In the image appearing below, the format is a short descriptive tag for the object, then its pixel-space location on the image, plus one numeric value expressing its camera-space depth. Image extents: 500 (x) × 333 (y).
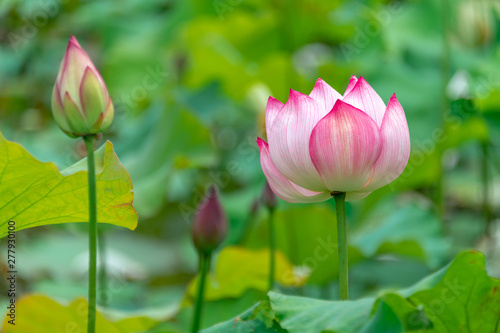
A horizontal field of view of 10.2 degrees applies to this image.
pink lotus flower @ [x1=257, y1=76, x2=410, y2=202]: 2.78
